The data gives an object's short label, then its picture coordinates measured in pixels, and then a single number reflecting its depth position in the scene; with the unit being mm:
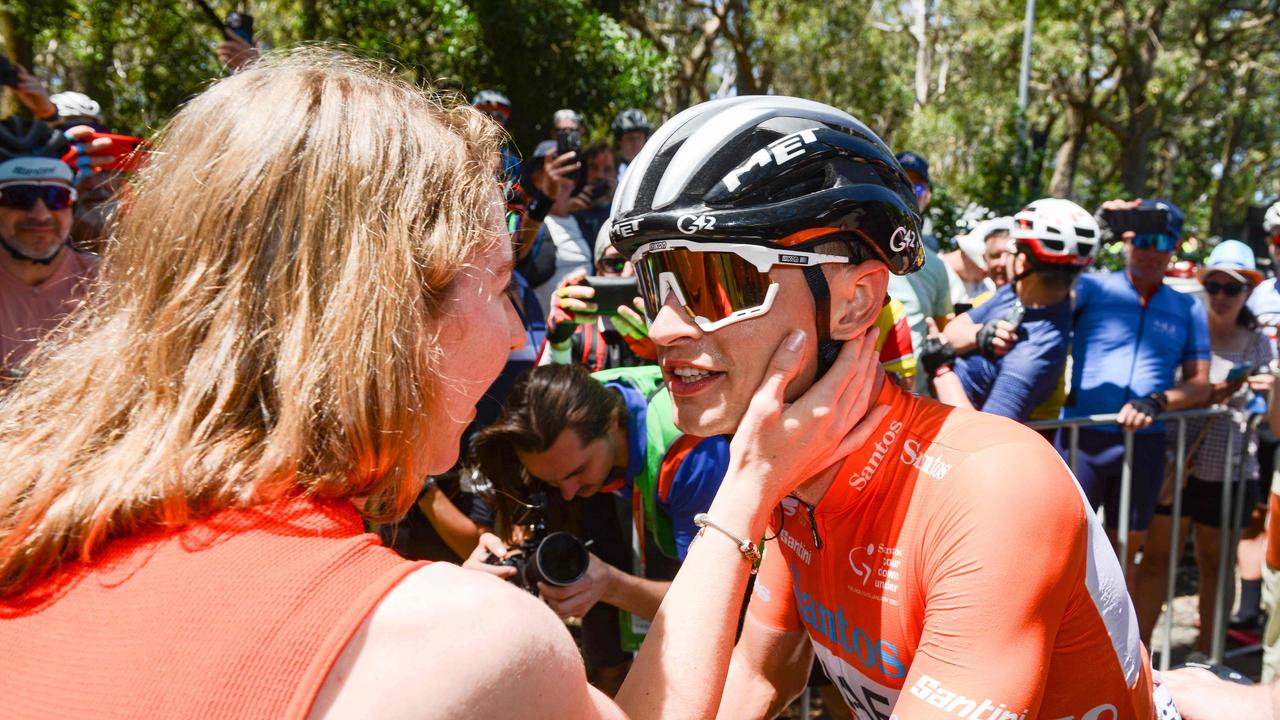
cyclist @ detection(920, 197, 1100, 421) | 5055
